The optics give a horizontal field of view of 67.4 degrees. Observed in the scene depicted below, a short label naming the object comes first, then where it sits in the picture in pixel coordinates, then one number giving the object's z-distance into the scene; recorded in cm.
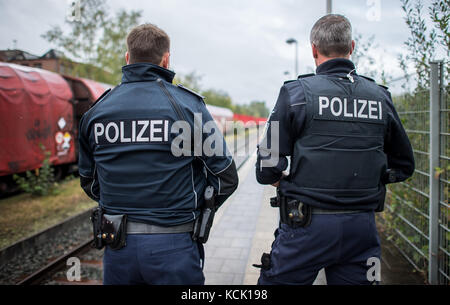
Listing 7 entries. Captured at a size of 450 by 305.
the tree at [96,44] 1784
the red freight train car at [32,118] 789
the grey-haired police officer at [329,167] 199
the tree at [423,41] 321
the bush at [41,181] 871
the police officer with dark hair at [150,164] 191
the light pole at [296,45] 1998
